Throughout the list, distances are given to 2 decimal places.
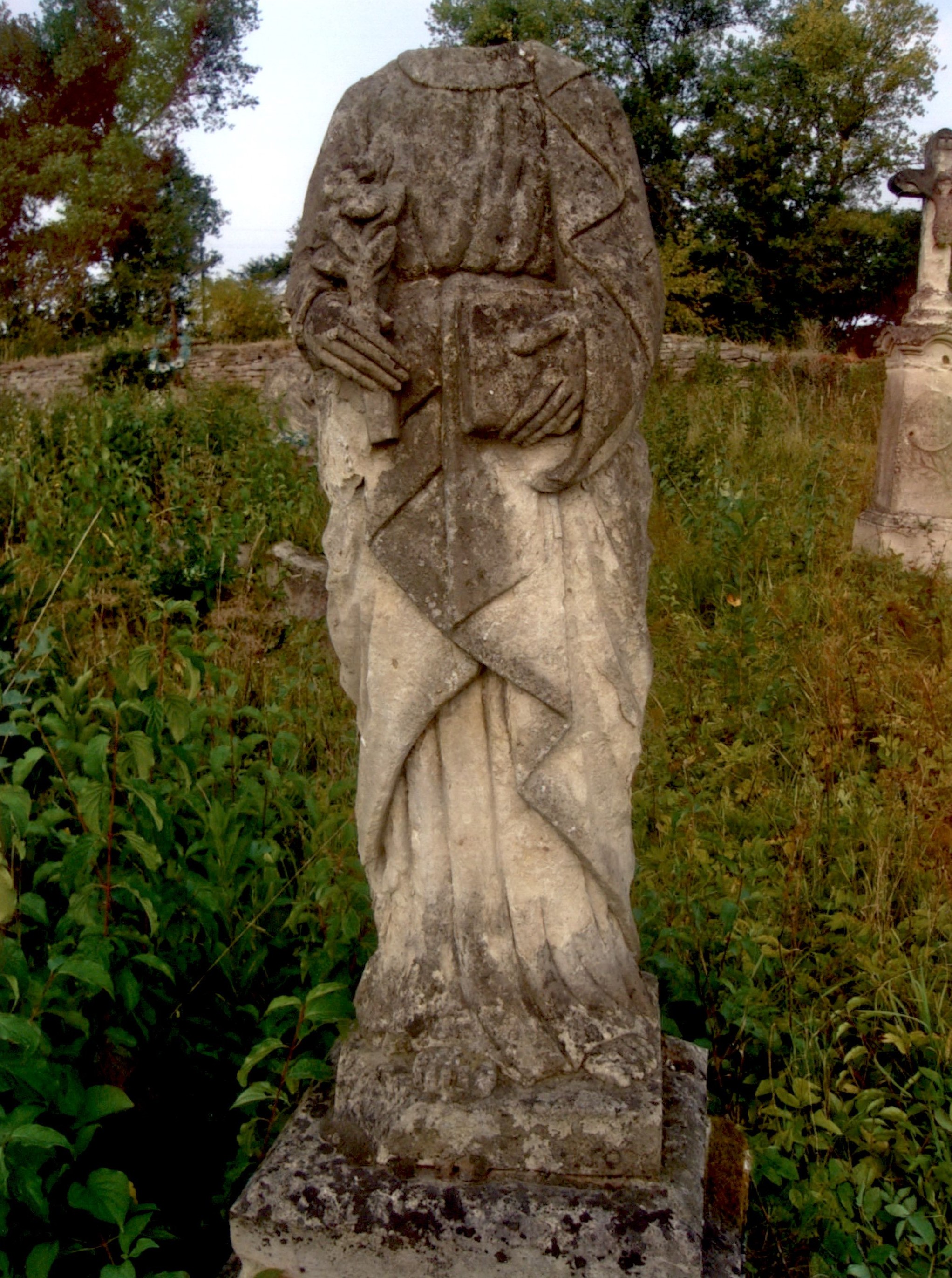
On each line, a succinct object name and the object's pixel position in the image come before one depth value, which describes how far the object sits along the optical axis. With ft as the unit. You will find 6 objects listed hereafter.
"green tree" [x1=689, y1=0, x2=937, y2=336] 70.95
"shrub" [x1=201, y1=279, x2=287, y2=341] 63.82
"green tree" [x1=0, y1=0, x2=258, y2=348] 54.80
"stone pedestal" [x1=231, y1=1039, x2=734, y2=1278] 6.45
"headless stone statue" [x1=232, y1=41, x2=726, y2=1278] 6.46
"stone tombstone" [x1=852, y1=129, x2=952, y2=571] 24.06
